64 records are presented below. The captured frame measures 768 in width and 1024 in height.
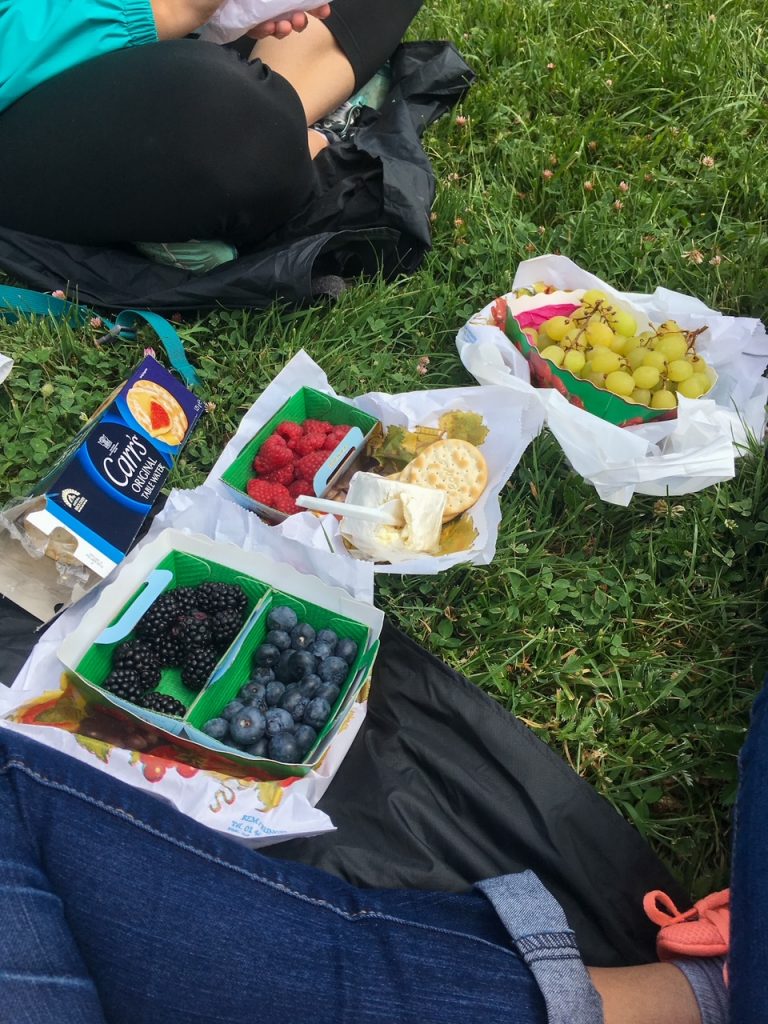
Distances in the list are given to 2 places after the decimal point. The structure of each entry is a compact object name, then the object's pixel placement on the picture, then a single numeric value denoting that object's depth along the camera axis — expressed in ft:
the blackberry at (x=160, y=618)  1.94
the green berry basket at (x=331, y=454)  2.11
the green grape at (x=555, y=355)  2.22
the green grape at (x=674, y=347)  2.22
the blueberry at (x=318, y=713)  1.86
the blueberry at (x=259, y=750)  1.85
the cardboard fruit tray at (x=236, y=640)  1.79
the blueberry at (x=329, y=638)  1.96
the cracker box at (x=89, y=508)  1.94
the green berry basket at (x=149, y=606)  1.86
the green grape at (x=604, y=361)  2.18
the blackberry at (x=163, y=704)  1.84
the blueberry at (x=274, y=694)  1.94
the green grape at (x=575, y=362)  2.20
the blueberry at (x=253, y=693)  1.93
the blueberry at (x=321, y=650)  1.94
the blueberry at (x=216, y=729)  1.86
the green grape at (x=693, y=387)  2.18
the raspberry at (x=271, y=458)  2.14
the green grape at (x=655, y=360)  2.20
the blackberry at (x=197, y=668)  1.90
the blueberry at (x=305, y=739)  1.84
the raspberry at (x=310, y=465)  2.13
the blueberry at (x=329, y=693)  1.89
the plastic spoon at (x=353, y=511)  2.03
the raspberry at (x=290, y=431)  2.19
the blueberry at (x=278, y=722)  1.86
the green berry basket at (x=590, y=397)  2.14
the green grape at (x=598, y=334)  2.23
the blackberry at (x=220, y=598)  1.96
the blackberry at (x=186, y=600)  1.97
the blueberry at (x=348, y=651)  1.93
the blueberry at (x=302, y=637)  1.96
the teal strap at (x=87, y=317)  2.31
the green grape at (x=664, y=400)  2.17
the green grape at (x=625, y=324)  2.29
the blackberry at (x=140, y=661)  1.88
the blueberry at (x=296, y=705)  1.89
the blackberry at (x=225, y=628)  1.93
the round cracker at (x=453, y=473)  2.12
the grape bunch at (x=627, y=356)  2.18
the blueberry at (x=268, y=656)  1.97
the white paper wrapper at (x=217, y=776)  1.68
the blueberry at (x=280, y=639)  1.97
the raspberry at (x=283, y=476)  2.15
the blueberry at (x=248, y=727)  1.85
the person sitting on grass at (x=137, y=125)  2.14
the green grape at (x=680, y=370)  2.18
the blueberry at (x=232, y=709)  1.89
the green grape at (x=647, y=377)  2.18
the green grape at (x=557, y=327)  2.28
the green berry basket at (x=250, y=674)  1.75
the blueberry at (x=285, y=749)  1.82
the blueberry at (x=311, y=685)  1.91
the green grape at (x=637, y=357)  2.22
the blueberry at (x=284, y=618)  1.98
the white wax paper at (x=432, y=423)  2.04
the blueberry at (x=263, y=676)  1.96
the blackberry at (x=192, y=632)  1.92
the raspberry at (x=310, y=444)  2.16
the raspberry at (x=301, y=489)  2.14
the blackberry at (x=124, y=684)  1.84
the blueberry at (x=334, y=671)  1.91
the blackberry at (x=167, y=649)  1.93
